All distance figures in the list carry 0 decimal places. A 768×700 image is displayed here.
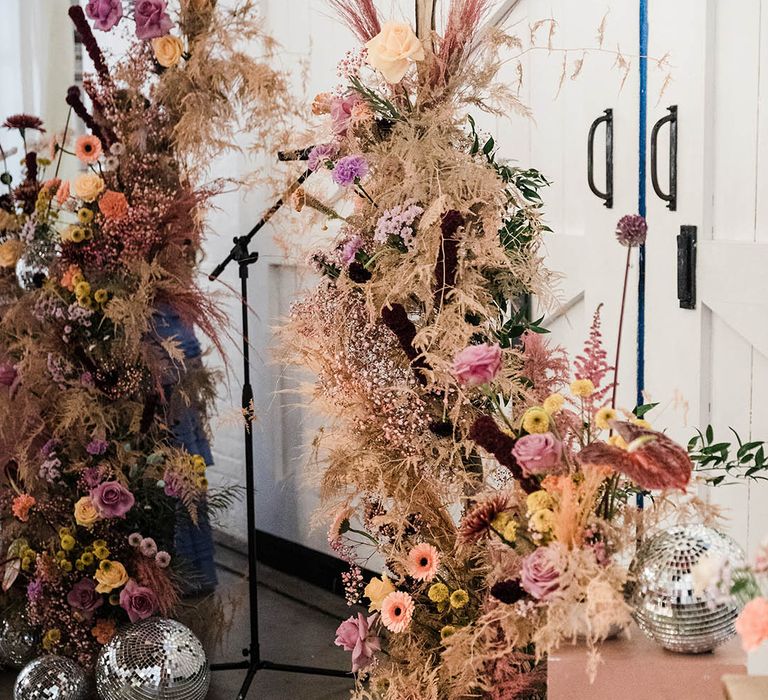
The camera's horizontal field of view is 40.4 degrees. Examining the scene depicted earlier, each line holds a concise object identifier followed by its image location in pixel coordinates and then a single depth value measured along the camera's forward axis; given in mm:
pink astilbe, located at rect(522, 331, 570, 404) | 1765
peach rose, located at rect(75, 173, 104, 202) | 2490
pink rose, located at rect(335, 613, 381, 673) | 1956
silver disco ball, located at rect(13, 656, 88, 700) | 2500
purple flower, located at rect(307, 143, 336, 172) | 1847
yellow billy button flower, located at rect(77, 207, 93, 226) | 2504
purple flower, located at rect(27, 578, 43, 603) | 2592
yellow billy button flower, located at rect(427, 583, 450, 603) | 1833
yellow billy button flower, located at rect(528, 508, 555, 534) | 1401
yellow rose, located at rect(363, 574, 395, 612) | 1879
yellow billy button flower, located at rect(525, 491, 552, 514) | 1418
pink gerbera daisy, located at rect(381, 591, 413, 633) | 1802
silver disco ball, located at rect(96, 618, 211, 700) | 2391
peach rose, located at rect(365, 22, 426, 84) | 1679
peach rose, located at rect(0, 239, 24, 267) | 2686
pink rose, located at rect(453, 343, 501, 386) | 1450
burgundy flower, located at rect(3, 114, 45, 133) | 2658
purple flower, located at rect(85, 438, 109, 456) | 2549
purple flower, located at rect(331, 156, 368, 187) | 1756
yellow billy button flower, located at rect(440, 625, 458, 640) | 1805
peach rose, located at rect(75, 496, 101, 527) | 2518
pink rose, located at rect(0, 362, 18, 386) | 2645
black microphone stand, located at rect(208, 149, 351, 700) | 2604
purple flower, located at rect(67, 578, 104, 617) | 2570
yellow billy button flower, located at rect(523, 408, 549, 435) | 1429
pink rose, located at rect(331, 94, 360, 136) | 1812
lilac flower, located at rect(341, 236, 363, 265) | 1824
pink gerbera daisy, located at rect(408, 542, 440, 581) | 1792
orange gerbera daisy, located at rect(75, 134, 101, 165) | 2496
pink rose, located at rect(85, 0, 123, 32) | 2424
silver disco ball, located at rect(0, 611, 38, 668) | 2754
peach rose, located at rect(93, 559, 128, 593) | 2529
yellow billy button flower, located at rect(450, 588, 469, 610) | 1808
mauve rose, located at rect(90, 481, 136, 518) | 2500
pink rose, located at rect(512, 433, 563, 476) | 1377
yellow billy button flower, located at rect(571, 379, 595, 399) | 1460
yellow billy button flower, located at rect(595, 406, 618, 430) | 1362
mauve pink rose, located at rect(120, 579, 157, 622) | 2529
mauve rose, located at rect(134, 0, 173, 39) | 2455
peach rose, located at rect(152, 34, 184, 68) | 2463
